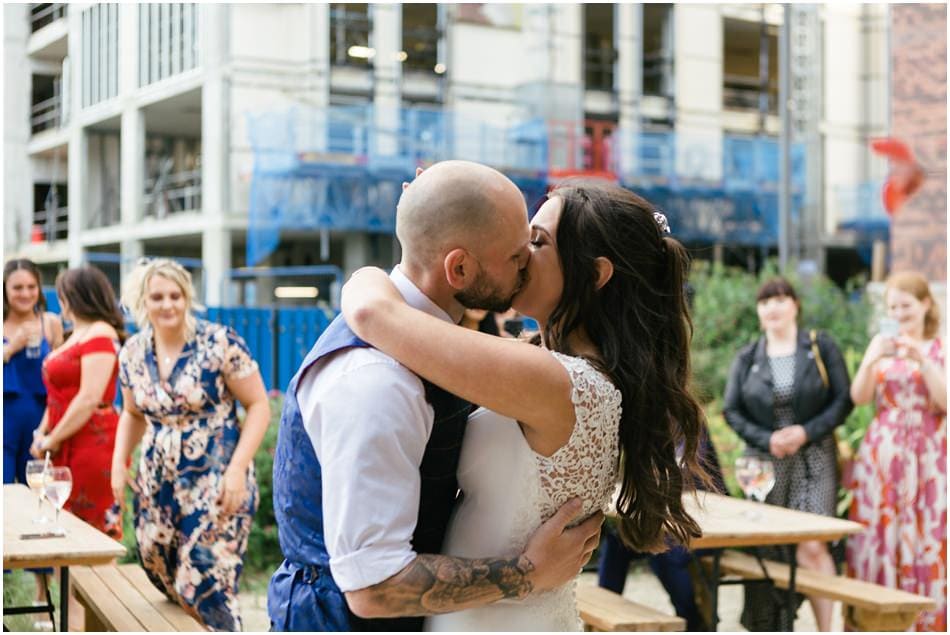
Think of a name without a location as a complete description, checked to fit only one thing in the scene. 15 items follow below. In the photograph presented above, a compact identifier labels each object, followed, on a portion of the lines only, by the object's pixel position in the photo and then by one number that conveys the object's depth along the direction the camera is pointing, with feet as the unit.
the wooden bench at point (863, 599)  15.57
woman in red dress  17.46
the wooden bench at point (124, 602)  13.51
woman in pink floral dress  17.63
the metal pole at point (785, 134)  37.91
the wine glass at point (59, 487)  13.24
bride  5.90
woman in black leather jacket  18.10
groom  5.59
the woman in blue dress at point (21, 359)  19.94
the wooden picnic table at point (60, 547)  12.01
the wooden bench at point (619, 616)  14.21
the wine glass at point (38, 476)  13.23
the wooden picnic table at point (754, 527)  14.21
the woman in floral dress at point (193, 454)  13.99
